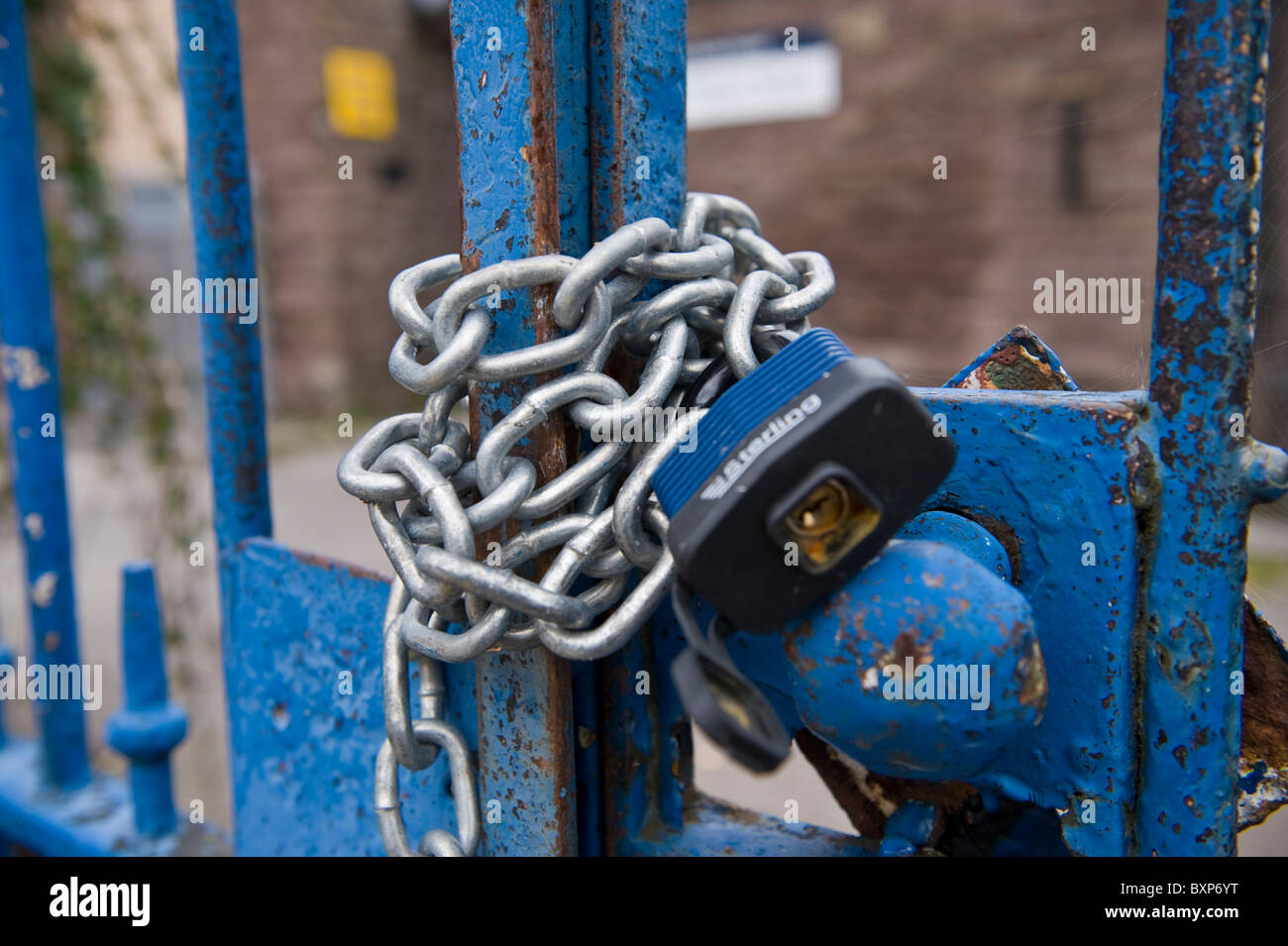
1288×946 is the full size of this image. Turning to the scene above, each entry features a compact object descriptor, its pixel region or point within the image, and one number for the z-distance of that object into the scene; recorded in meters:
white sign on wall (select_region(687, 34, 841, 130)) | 2.02
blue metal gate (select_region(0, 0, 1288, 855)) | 0.26
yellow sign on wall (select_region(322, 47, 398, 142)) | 2.35
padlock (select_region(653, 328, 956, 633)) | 0.25
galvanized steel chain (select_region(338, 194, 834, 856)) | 0.28
